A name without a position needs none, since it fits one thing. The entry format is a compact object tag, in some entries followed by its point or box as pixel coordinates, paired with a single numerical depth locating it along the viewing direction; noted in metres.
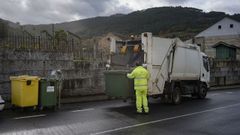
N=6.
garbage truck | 7.88
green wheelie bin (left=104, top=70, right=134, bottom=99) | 7.62
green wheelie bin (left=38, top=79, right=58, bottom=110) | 7.07
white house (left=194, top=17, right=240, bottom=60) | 23.98
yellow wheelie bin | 6.76
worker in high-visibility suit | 6.97
